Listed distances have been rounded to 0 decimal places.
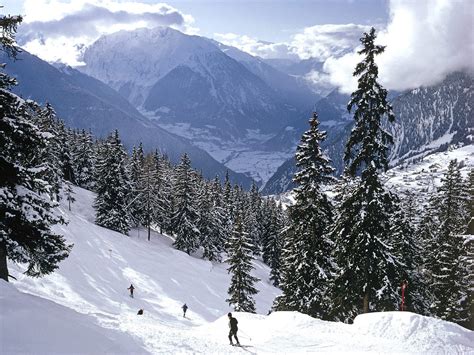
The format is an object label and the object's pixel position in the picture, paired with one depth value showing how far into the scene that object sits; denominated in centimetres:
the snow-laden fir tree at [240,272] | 4084
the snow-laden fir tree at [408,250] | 3406
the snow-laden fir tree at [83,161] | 8425
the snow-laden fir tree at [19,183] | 1480
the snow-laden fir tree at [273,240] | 7106
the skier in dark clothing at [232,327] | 1930
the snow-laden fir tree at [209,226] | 6875
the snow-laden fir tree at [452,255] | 3344
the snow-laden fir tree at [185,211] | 6638
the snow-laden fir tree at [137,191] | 6838
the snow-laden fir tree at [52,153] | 5331
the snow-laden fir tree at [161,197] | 6972
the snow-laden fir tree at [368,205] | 2311
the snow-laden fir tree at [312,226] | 2711
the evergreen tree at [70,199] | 6484
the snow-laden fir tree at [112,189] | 6284
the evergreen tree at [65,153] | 7007
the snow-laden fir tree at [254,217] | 8531
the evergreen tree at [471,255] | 2808
